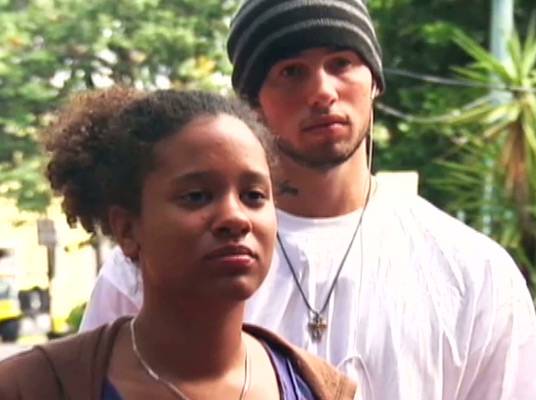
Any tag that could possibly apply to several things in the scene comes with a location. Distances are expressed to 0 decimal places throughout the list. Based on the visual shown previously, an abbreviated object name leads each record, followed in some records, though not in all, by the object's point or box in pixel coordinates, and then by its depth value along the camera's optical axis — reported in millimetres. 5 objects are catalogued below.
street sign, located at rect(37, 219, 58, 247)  32085
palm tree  11629
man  3681
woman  2915
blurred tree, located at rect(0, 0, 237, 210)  26631
